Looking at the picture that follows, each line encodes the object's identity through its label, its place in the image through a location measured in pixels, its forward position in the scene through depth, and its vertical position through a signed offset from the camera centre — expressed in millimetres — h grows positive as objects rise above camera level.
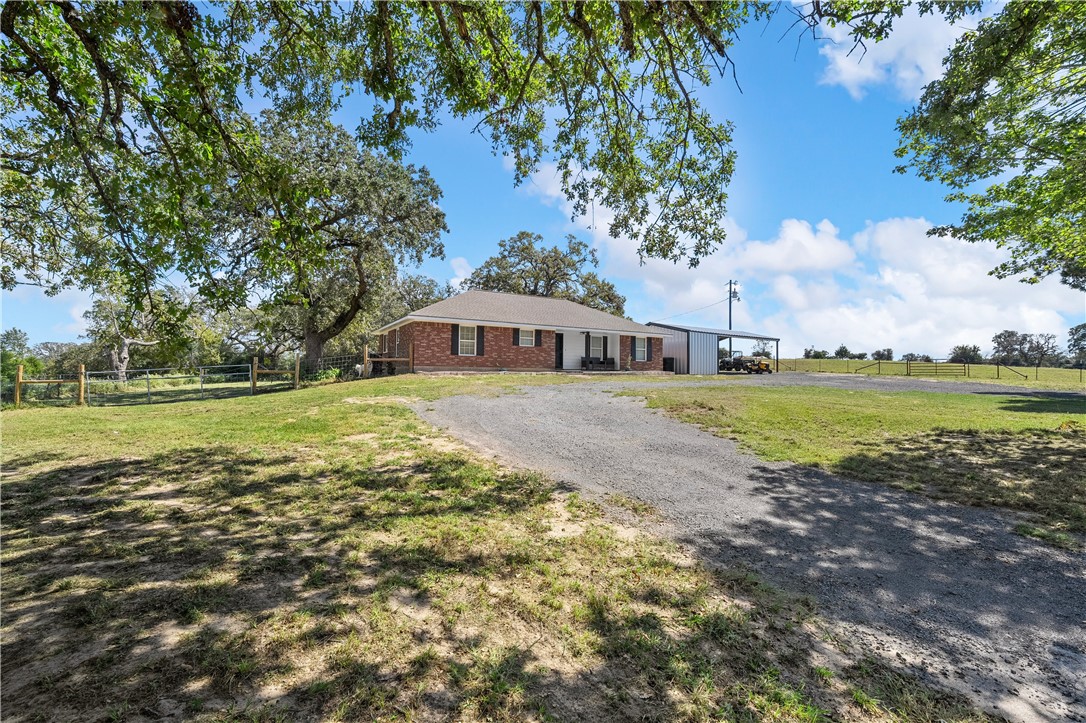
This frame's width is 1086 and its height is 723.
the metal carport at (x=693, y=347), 31656 +1162
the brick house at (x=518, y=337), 22438 +1406
